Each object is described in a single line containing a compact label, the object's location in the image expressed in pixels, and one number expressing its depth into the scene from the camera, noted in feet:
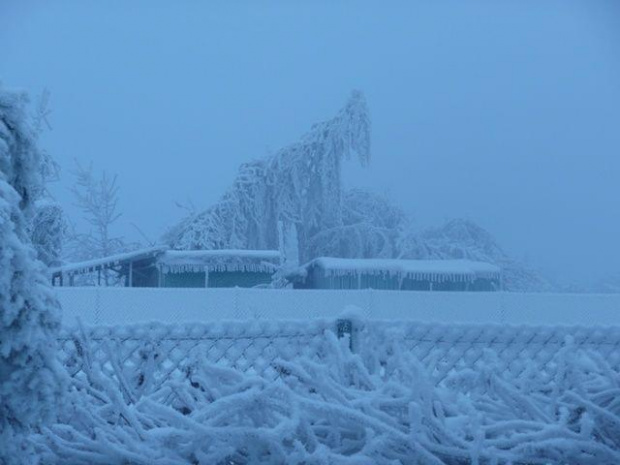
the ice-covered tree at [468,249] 117.60
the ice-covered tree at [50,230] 63.72
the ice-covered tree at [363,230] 111.04
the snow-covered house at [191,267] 71.82
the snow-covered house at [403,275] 75.46
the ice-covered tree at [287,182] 102.94
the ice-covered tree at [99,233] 122.62
